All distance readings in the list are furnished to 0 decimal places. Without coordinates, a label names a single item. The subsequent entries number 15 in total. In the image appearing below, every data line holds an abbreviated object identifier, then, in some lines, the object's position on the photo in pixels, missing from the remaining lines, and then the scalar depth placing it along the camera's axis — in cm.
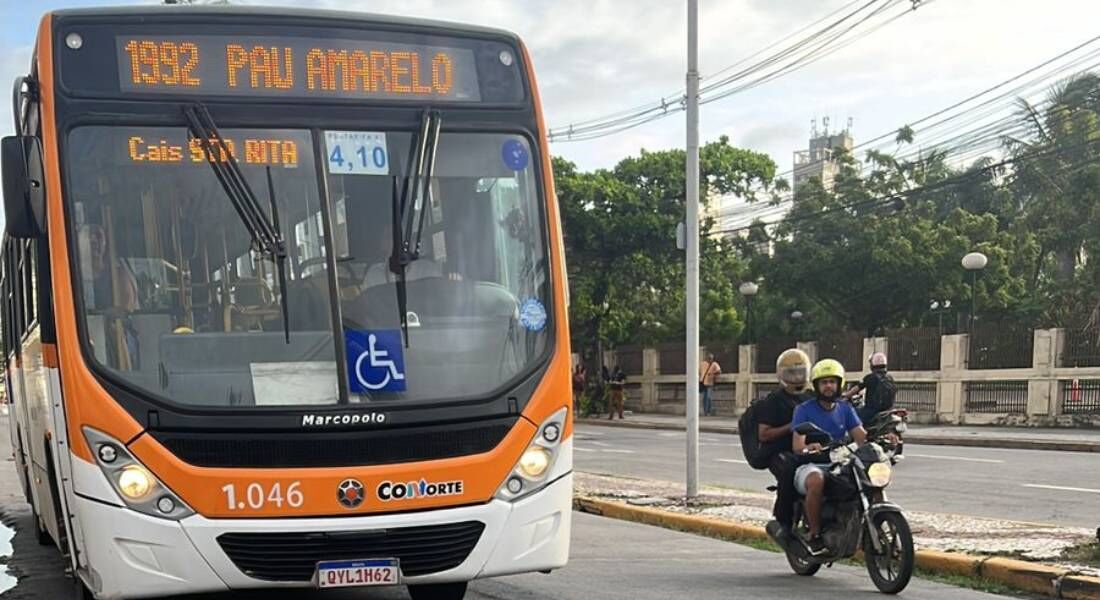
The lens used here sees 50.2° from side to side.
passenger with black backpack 780
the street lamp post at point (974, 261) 2770
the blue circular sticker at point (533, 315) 602
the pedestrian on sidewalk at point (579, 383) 3719
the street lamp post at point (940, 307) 3961
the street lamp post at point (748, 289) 3591
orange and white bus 532
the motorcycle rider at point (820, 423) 740
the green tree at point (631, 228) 3669
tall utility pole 1199
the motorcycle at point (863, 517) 686
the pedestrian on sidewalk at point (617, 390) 3550
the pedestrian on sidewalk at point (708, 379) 3406
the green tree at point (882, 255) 3753
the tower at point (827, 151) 4950
